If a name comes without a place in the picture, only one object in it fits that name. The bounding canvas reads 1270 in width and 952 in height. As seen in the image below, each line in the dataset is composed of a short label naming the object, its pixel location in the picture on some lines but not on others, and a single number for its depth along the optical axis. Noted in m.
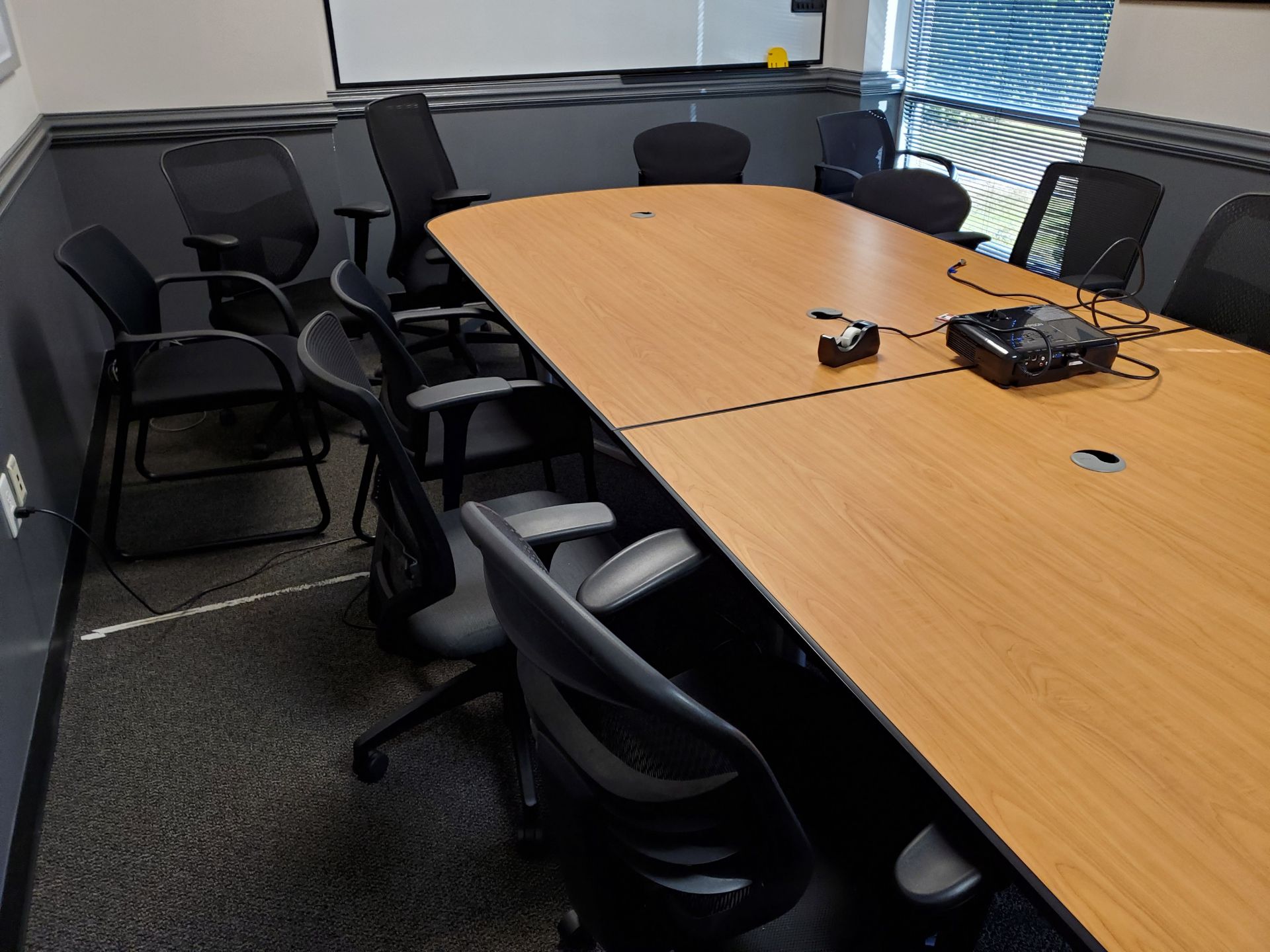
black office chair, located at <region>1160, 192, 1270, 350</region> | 2.24
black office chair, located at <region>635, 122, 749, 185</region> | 3.93
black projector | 1.76
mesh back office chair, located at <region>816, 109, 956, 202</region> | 4.11
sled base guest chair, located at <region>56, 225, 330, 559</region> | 2.38
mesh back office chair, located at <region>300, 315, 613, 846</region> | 1.41
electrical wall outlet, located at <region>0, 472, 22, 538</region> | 1.93
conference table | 0.87
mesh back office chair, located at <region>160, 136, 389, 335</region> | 2.98
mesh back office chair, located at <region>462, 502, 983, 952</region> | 0.84
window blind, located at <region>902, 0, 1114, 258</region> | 3.88
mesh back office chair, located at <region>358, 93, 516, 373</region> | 3.27
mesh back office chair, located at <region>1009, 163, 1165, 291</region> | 2.59
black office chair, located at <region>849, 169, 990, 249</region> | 3.20
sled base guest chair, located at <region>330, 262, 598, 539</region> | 1.87
